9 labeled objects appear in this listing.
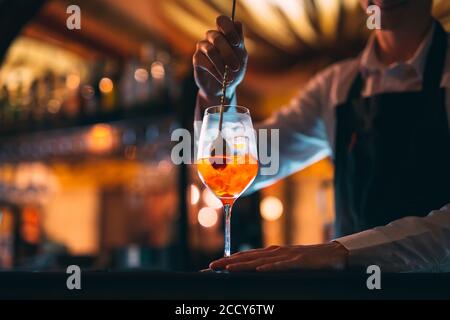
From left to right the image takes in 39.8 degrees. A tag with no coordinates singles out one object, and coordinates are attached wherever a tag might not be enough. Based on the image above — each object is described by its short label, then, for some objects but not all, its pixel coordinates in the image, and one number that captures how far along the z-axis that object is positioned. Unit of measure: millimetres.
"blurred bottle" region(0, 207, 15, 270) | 4816
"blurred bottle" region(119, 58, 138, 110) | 3431
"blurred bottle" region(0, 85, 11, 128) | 3980
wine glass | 1163
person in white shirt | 1545
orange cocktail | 1163
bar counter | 790
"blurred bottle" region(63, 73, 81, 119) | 3626
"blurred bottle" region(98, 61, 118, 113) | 3711
